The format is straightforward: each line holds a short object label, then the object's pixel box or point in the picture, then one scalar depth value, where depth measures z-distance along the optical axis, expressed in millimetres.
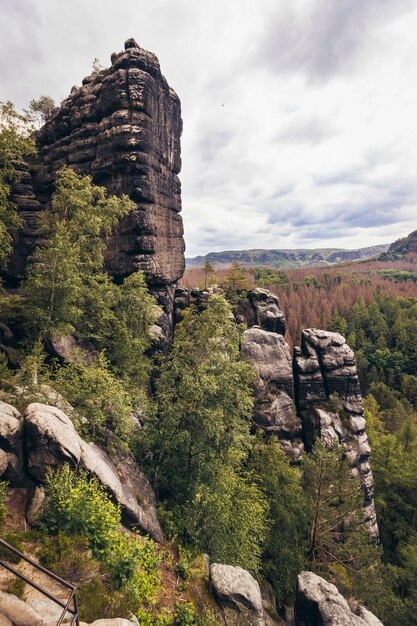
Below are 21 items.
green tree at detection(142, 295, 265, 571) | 18234
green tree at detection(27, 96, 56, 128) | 48406
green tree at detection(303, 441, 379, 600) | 23547
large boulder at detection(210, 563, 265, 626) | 13914
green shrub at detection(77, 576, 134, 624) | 9242
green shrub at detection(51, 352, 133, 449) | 16281
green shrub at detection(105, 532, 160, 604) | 10906
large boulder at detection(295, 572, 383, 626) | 16734
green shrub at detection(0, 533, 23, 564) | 9234
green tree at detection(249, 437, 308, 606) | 23438
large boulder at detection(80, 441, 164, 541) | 14578
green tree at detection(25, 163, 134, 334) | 20516
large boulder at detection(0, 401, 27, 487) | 11744
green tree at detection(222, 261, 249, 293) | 49369
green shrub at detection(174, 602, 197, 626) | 12281
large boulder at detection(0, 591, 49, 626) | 7422
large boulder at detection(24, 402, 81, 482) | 12320
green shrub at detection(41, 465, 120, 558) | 10992
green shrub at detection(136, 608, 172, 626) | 11062
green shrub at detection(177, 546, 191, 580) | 14859
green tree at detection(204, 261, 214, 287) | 66275
